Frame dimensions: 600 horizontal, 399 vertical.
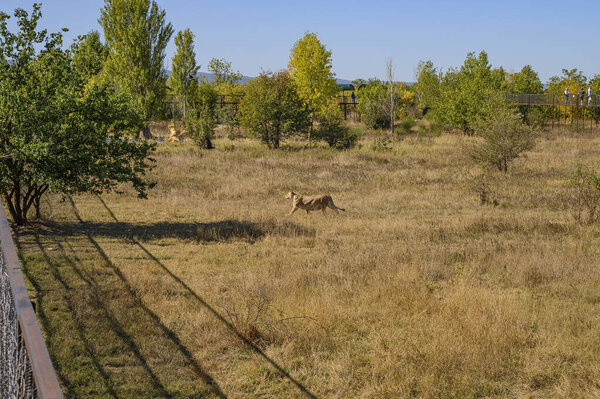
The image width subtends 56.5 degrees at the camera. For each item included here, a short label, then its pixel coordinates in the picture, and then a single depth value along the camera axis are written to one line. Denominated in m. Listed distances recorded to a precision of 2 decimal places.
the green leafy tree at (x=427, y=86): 56.34
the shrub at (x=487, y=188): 16.88
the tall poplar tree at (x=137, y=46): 40.56
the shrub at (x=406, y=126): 43.00
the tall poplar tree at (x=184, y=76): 49.78
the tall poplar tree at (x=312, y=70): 39.25
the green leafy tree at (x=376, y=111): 46.59
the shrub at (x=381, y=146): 30.67
